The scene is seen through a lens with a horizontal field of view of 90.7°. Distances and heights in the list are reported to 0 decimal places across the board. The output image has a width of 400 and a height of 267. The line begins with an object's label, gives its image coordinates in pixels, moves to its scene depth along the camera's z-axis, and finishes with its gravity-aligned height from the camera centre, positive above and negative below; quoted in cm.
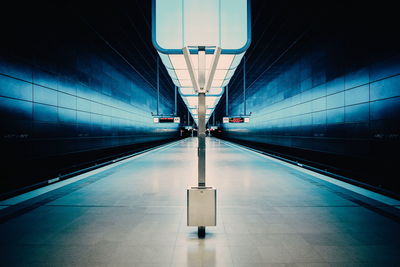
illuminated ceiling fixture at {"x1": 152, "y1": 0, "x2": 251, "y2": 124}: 510 +298
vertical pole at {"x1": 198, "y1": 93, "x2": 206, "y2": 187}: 297 -9
